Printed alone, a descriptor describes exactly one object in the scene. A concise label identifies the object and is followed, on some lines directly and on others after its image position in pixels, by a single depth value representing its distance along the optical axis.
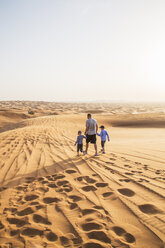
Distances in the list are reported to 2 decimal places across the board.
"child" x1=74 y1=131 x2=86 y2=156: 6.25
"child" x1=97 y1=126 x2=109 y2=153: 6.71
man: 6.14
